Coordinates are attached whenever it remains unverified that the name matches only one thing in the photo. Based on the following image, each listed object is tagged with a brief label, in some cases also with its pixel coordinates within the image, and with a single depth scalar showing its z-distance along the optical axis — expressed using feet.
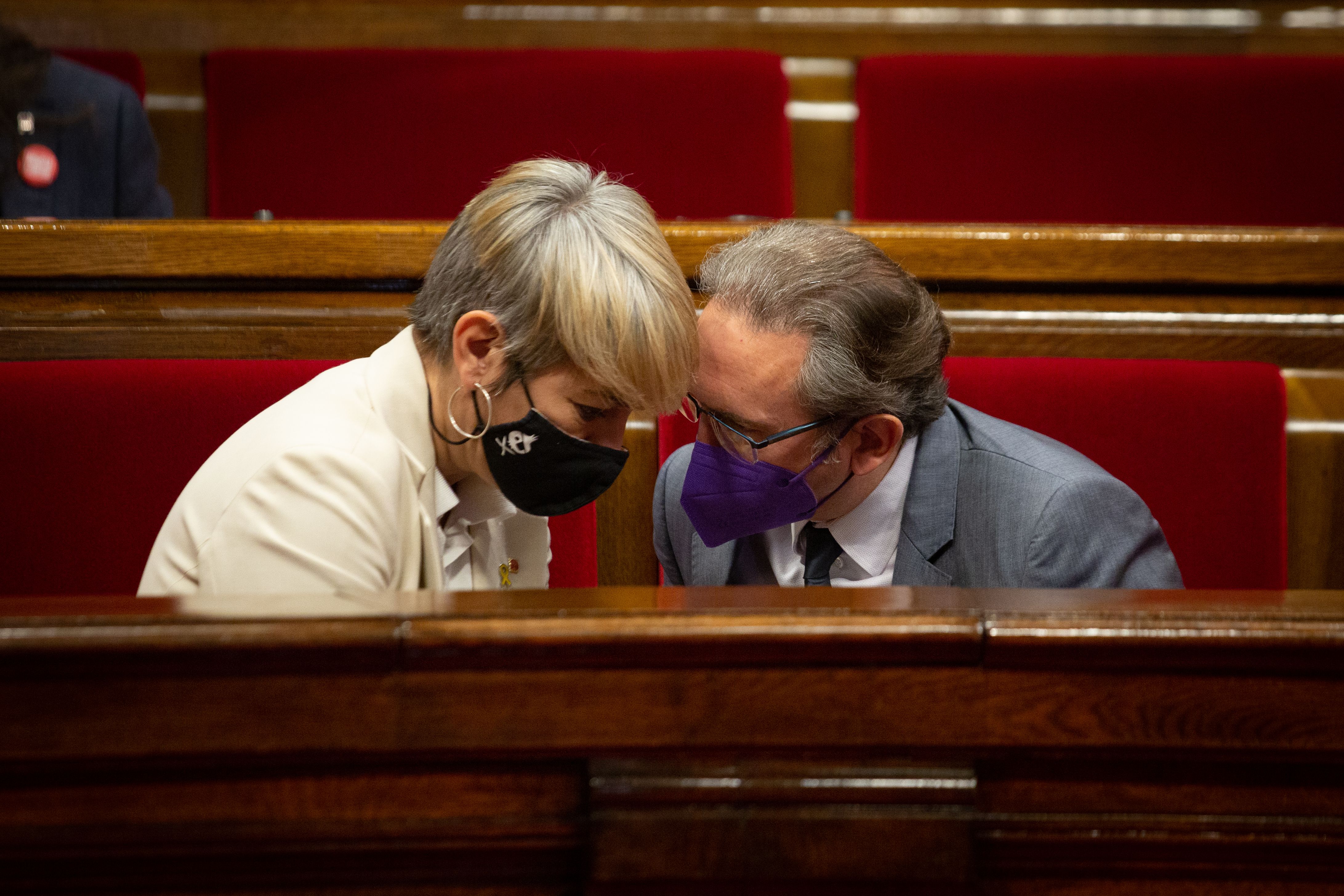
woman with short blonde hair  20.62
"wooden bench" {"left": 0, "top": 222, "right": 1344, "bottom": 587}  21.88
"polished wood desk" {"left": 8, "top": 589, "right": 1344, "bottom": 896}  17.76
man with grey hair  21.37
